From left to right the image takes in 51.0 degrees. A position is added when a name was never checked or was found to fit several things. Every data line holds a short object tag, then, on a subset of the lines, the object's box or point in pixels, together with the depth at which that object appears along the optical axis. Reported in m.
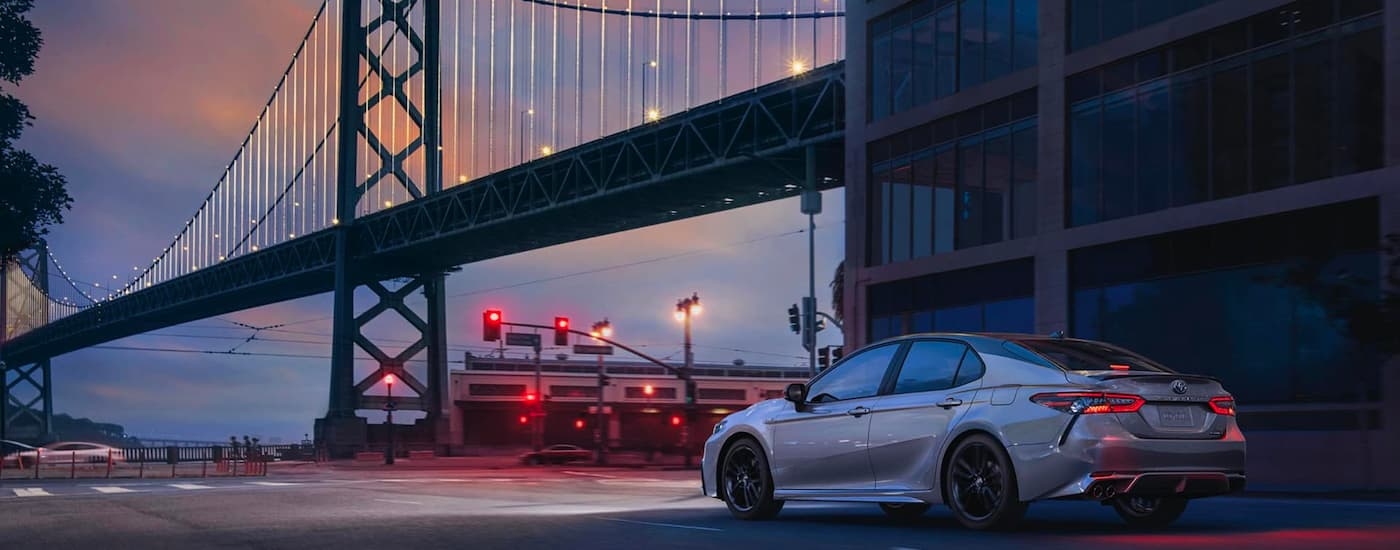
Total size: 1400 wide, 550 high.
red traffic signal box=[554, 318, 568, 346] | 50.72
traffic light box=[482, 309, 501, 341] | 50.53
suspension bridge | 53.12
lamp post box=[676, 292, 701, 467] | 54.12
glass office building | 25.30
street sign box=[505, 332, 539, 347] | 52.11
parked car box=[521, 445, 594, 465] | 56.44
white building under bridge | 96.19
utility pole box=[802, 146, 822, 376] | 37.90
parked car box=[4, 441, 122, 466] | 52.03
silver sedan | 9.20
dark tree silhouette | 28.92
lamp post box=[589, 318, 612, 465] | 55.73
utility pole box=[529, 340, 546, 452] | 64.44
